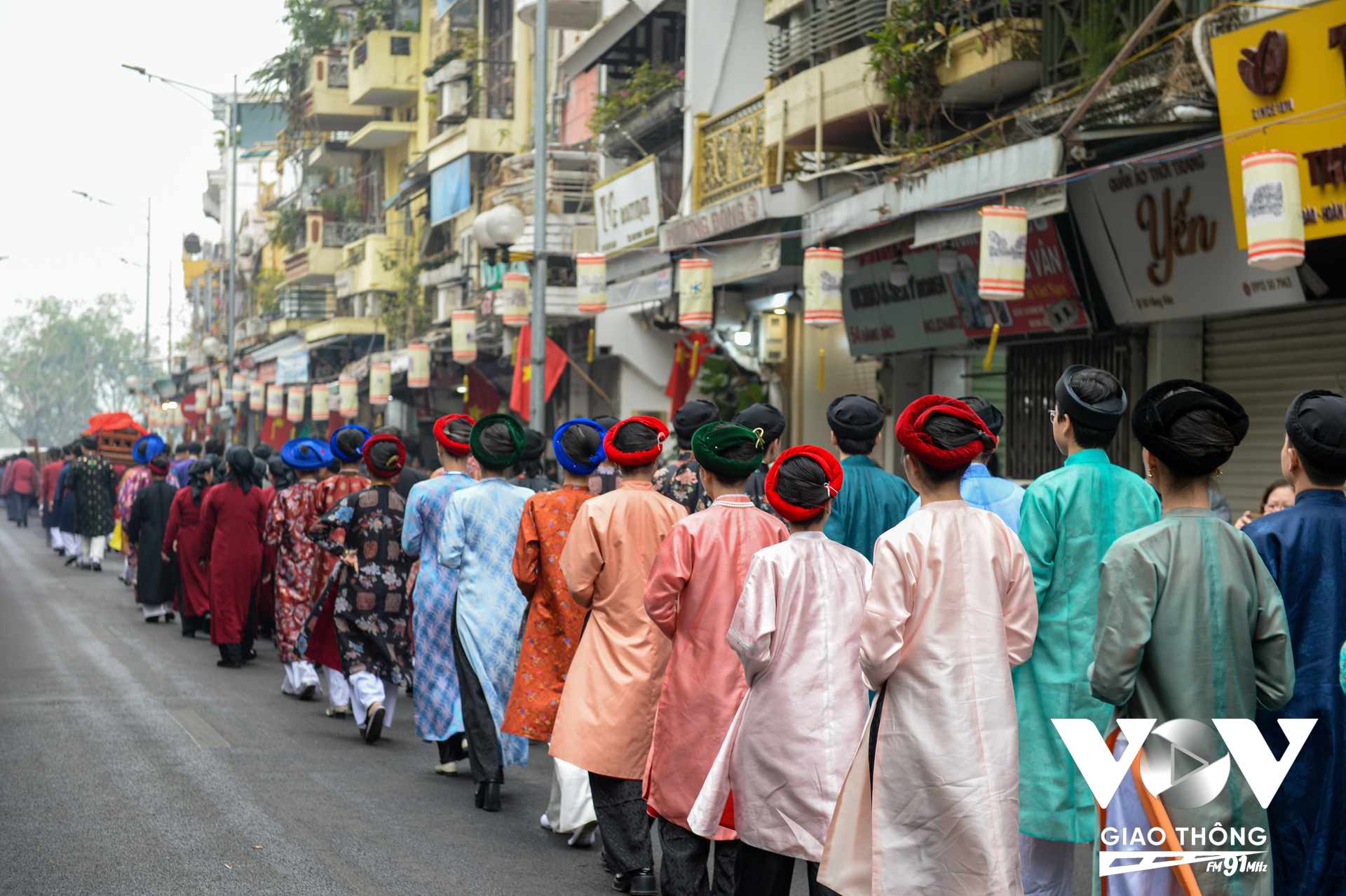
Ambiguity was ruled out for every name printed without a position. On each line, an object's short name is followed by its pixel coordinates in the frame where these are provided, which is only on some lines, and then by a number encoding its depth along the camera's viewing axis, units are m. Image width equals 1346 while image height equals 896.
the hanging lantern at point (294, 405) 37.59
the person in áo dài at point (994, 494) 6.13
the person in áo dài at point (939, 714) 4.16
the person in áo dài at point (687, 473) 7.67
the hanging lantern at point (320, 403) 35.62
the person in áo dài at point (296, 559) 10.81
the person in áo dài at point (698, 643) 5.23
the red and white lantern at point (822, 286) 13.18
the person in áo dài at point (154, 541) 15.73
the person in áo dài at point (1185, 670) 3.86
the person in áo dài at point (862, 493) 6.67
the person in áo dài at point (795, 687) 4.65
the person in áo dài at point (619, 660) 5.91
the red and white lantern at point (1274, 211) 8.11
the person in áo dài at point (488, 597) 7.34
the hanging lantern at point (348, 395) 34.16
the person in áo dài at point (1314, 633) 4.13
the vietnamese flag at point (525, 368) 20.12
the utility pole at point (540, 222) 17.69
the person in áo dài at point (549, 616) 6.72
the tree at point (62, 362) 89.62
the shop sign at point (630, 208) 18.88
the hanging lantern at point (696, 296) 15.90
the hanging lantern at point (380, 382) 30.33
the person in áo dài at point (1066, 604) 4.86
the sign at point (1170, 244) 10.52
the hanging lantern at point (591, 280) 17.80
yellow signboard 8.25
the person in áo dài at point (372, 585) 9.01
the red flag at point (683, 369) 19.89
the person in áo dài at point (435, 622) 7.95
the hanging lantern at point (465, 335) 23.61
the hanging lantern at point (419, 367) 28.00
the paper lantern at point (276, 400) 40.47
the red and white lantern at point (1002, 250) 10.66
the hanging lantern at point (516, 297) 19.62
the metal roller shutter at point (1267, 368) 10.57
